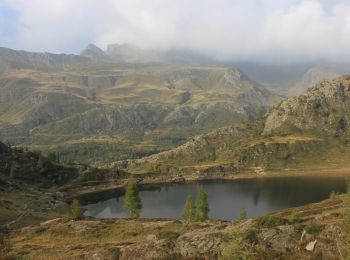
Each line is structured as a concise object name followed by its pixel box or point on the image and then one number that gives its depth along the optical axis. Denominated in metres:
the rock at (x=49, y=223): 109.94
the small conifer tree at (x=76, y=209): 142.27
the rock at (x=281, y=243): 53.47
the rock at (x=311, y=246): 51.76
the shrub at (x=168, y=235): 62.31
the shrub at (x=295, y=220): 68.64
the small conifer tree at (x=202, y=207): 158.25
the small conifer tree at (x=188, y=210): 157.50
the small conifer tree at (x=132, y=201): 168.62
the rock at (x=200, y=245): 56.97
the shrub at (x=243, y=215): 147.10
